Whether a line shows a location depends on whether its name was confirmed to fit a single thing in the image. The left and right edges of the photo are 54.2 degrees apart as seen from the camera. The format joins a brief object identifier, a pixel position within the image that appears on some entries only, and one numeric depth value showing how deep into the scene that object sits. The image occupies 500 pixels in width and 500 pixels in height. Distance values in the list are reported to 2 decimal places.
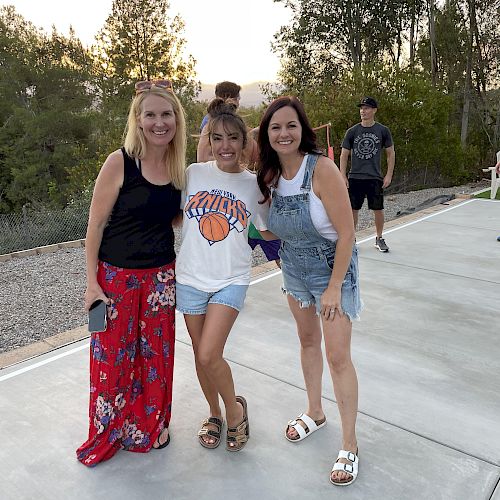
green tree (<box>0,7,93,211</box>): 26.30
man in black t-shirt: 5.89
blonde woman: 2.16
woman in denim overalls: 2.07
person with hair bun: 2.23
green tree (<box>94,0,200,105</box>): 25.11
